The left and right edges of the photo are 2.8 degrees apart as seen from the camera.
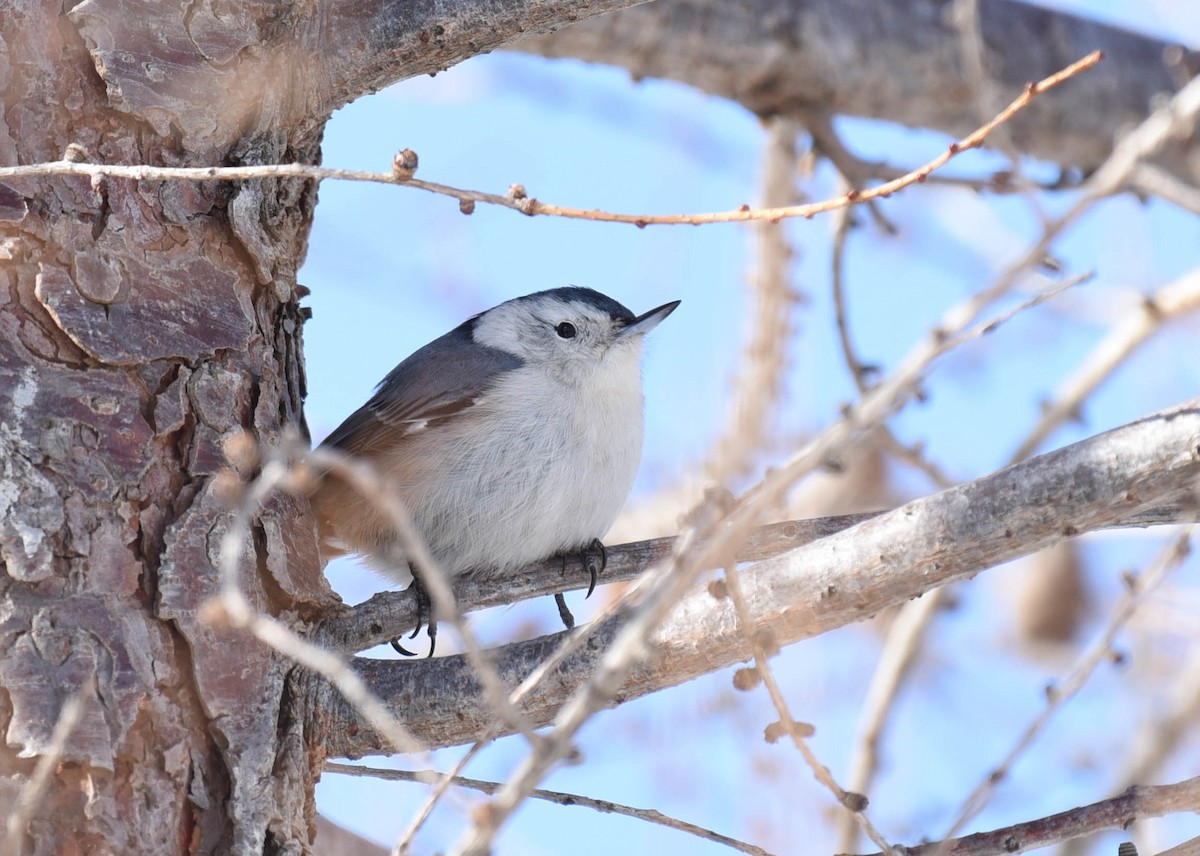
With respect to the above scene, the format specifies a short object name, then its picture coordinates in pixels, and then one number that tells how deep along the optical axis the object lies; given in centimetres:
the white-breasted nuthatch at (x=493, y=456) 623
